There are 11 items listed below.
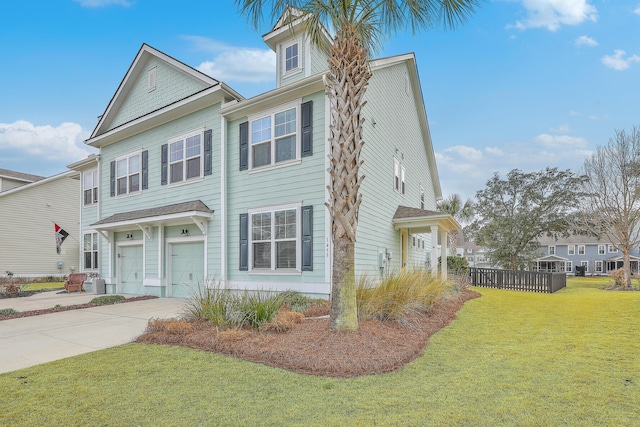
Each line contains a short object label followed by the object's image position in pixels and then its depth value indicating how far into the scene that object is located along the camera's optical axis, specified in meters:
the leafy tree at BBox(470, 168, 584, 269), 31.44
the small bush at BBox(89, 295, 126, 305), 11.59
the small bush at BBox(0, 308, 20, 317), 9.80
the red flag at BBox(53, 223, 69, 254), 18.08
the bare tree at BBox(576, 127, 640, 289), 21.52
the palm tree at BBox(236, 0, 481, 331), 6.00
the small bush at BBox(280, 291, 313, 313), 8.52
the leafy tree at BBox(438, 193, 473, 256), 34.44
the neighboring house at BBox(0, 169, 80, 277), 23.56
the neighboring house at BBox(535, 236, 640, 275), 50.81
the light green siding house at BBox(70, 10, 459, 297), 10.38
